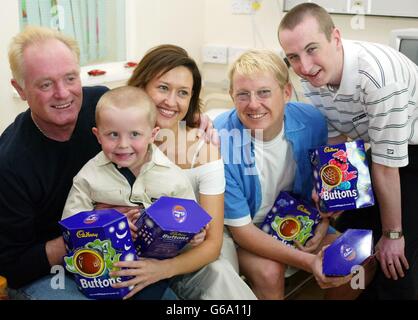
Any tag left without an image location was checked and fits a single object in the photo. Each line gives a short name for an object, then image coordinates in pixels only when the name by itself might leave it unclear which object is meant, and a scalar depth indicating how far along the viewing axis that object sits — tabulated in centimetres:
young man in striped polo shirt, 163
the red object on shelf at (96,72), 262
